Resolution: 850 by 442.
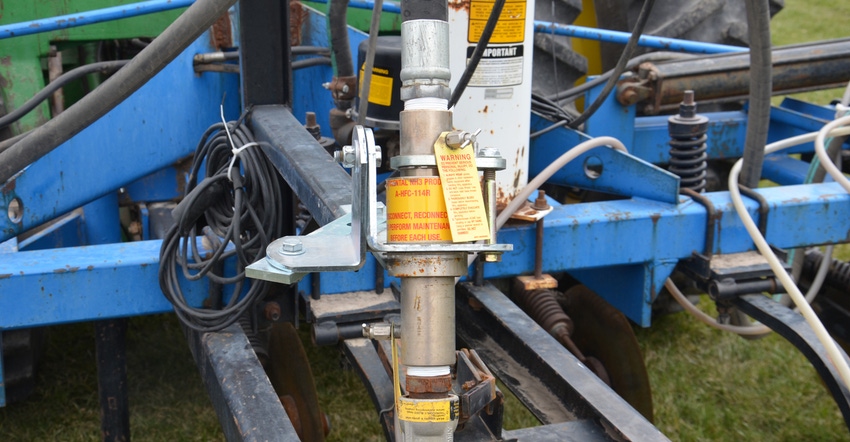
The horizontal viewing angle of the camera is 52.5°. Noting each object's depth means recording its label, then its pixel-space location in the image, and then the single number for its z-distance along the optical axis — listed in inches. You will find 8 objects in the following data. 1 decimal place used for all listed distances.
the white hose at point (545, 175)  68.8
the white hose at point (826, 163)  70.7
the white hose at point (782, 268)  59.6
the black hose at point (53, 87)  73.5
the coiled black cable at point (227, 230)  61.4
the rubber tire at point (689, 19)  111.9
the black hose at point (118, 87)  44.1
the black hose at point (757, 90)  58.7
